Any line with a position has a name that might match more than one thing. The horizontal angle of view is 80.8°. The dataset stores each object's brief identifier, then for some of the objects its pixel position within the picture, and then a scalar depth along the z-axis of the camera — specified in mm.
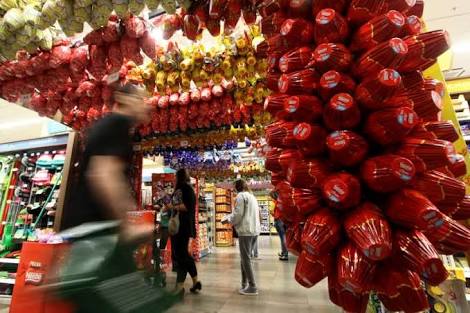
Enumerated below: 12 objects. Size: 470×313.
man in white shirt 3922
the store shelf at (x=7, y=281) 4209
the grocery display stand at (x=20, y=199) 4413
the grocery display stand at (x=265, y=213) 17797
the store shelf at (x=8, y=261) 4402
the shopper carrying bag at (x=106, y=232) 1175
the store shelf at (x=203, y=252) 7656
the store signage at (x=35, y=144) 4950
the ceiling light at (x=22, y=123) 7575
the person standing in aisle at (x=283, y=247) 6779
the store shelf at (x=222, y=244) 10992
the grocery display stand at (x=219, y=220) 11047
